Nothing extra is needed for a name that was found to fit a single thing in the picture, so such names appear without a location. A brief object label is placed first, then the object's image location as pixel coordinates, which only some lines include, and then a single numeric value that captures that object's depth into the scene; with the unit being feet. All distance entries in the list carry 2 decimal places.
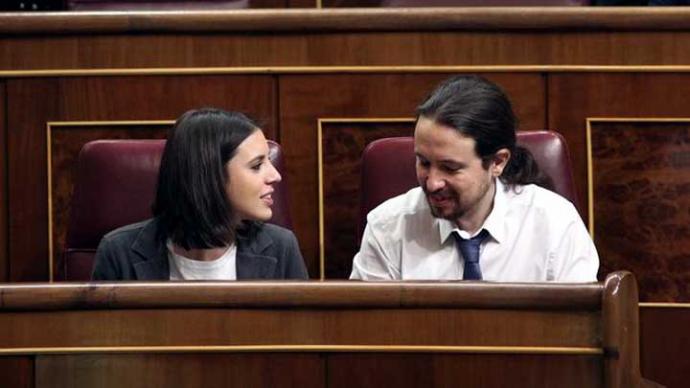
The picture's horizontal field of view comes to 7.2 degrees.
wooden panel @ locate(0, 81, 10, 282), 35.81
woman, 34.37
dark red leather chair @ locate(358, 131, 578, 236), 34.60
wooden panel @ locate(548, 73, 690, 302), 35.46
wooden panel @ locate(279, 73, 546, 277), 35.63
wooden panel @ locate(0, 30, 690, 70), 35.59
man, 33.89
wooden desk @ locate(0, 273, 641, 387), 31.58
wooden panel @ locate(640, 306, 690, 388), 35.19
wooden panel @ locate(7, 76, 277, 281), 35.76
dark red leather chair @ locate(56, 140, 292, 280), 34.81
